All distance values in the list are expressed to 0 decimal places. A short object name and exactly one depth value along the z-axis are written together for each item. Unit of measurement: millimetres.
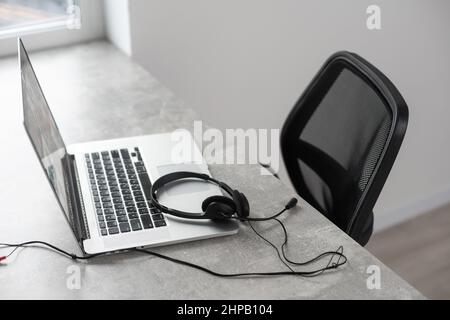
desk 1138
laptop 1228
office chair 1383
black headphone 1270
